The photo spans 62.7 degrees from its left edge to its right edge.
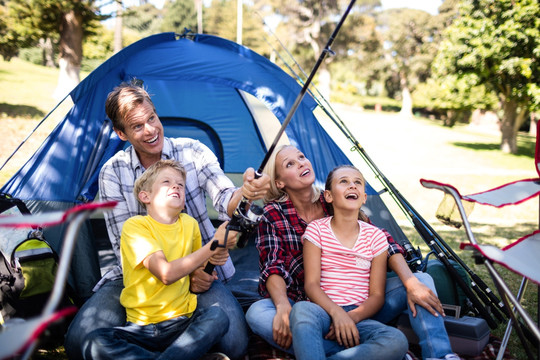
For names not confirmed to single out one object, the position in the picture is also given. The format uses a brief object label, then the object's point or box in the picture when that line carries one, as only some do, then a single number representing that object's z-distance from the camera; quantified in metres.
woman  1.85
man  1.86
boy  1.68
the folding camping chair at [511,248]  1.54
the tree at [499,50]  9.37
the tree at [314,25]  27.86
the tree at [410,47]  24.69
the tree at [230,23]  30.45
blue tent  2.89
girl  1.80
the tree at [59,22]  9.24
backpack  2.09
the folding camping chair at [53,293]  0.87
